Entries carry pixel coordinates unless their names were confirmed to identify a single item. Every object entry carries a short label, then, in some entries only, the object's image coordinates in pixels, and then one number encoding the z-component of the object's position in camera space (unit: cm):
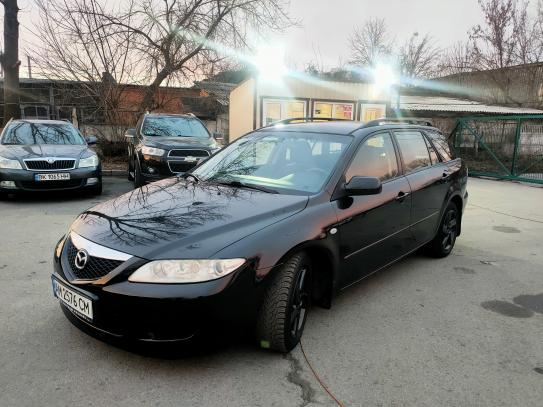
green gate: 1255
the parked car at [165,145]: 836
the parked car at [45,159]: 701
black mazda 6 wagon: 240
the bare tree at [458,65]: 2617
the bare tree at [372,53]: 3450
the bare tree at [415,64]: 3203
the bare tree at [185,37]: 1412
